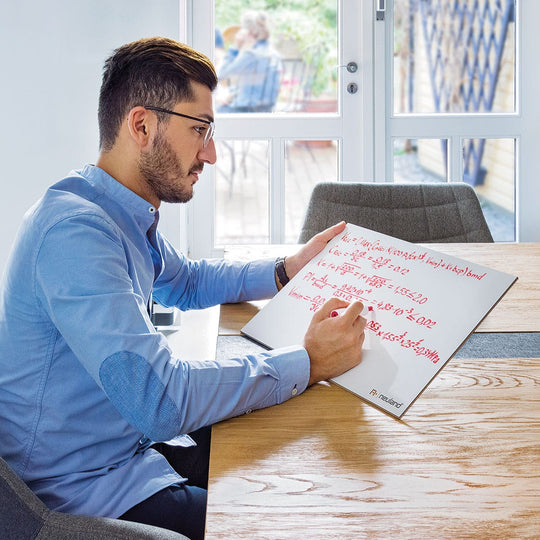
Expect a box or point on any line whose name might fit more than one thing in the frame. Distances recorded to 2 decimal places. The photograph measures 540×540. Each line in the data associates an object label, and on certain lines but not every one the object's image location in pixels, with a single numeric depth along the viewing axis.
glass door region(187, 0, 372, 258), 3.45
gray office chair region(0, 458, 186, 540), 0.73
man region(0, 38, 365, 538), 0.87
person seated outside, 3.50
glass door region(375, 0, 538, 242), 3.41
